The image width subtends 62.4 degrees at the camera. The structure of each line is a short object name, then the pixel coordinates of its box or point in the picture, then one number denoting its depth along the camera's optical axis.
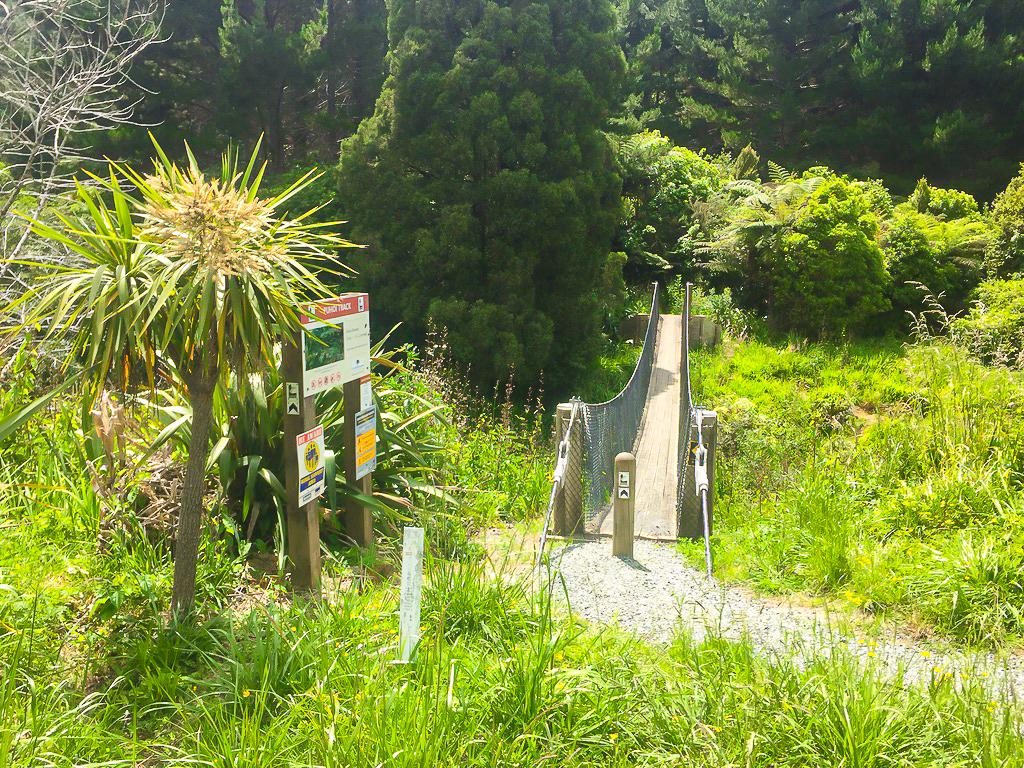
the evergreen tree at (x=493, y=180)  12.66
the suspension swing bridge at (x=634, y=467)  5.47
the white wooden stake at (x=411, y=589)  2.91
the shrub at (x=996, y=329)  10.12
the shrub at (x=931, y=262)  14.20
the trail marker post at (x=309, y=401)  3.89
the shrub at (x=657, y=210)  18.39
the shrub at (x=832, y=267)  14.02
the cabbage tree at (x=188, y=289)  3.10
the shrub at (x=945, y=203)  16.69
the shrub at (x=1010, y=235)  13.34
